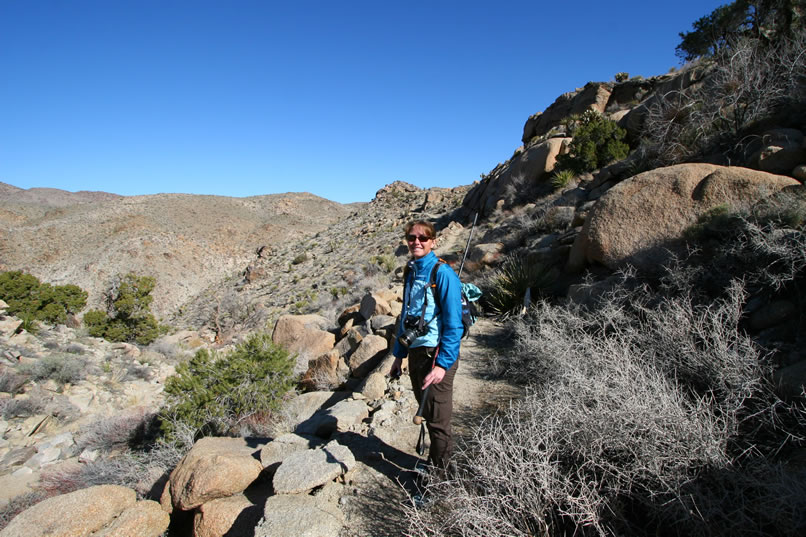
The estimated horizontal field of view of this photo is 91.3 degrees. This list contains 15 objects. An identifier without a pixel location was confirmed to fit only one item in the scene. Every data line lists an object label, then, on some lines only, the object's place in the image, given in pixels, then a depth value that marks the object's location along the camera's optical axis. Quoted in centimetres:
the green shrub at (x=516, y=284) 697
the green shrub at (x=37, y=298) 1595
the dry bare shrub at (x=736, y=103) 715
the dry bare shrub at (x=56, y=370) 969
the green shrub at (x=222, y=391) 502
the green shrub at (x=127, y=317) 1655
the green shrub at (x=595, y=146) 1254
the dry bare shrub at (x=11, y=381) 896
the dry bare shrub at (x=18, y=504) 444
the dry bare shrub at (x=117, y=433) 609
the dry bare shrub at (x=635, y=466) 189
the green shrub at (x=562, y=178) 1259
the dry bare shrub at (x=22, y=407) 798
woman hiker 267
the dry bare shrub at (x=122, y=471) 434
